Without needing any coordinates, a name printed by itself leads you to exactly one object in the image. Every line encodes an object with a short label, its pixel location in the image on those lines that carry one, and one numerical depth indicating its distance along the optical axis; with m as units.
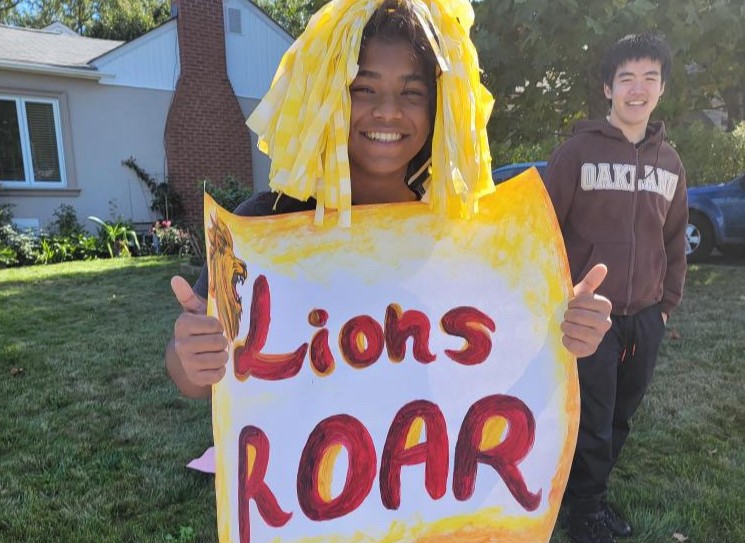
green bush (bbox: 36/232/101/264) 9.54
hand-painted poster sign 1.16
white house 10.06
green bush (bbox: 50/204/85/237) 10.05
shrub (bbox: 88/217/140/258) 10.09
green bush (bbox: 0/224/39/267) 9.15
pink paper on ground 2.92
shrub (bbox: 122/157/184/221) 10.84
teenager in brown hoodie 2.30
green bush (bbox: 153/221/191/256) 10.19
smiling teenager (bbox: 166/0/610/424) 1.14
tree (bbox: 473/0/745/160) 5.23
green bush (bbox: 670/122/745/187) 8.00
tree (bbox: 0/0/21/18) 23.39
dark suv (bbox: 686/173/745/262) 8.08
